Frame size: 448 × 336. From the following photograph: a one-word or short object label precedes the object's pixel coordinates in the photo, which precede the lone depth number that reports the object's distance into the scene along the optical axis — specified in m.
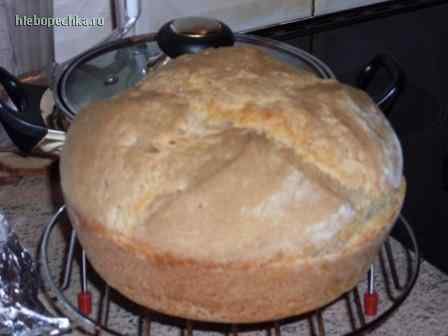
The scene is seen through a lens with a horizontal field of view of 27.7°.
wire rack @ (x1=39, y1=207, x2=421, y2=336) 0.68
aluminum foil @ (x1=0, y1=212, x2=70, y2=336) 0.65
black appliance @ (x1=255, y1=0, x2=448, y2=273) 0.81
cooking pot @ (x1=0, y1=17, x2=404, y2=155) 0.70
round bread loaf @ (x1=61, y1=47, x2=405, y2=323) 0.55
